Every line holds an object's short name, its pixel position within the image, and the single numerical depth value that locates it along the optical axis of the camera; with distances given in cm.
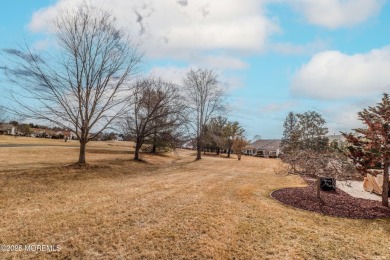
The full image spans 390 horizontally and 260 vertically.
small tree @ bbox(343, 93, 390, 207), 1009
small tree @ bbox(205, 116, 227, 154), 4941
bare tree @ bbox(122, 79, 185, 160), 2411
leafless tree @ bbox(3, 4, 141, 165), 1565
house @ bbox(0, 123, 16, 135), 6339
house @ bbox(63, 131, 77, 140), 6871
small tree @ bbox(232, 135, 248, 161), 4624
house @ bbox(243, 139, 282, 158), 7199
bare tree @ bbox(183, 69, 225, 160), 3500
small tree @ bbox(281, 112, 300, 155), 5047
